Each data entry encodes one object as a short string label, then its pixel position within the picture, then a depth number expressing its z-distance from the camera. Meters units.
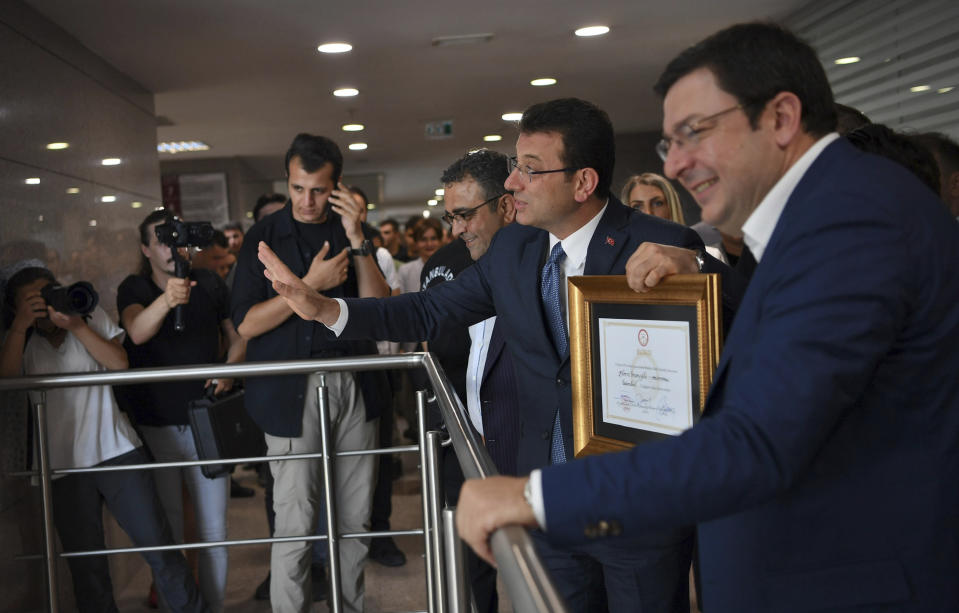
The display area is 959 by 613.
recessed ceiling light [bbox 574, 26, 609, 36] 5.26
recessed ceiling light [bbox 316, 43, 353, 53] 5.30
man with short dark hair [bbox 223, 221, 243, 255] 7.45
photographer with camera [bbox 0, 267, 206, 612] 3.25
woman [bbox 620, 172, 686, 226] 4.24
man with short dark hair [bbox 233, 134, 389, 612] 3.12
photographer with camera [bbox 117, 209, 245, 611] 3.47
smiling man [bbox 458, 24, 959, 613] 0.96
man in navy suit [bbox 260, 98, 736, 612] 1.97
